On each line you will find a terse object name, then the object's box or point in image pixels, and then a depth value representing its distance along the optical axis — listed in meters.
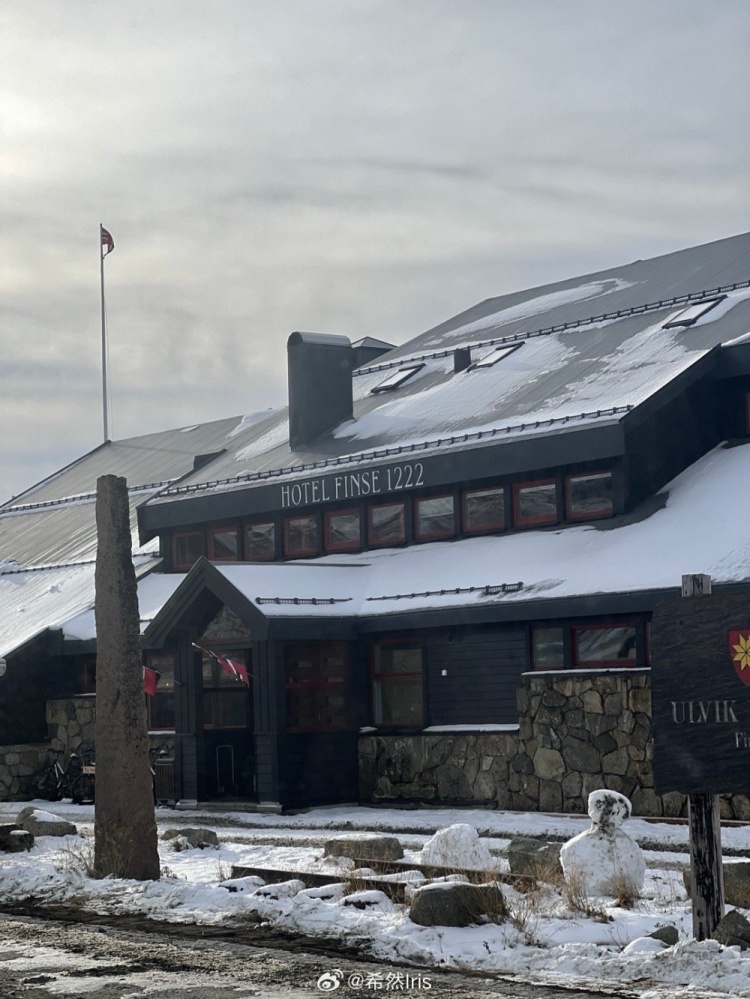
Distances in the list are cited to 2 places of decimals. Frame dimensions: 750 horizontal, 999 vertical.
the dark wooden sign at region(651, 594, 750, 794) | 11.66
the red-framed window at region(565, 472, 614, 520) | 26.77
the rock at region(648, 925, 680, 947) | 12.09
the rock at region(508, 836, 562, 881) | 15.62
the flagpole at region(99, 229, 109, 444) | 55.50
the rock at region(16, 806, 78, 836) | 21.58
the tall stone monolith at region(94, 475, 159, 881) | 16.97
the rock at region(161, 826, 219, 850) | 19.86
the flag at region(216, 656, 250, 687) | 26.39
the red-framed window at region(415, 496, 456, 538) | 29.17
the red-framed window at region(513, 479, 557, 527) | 27.55
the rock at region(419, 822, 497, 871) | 16.45
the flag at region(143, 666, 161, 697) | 29.42
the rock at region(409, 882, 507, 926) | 13.21
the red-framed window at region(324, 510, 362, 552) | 30.83
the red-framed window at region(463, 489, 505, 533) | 28.34
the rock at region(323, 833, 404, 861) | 17.73
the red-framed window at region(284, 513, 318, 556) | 31.53
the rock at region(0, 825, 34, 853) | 19.80
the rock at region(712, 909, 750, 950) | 11.53
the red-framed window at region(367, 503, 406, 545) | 30.01
